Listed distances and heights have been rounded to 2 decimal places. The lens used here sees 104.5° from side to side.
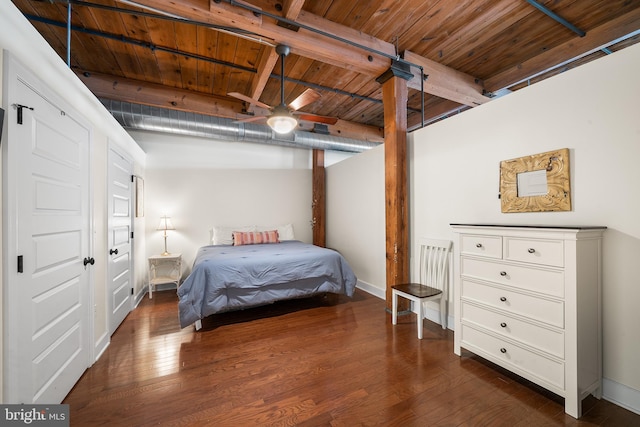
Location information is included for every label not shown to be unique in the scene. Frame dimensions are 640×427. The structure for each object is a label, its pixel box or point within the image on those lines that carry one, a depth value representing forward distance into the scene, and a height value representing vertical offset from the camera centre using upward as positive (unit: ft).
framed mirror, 6.01 +0.81
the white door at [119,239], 8.29 -0.90
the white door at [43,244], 4.13 -0.59
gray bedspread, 8.85 -2.56
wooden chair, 8.58 -2.36
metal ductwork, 11.21 +4.51
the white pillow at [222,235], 14.56 -1.25
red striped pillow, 14.43 -1.39
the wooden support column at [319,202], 17.10 +0.83
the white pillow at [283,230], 16.22 -1.07
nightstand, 12.53 -3.05
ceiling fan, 8.59 +3.72
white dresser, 4.98 -2.05
